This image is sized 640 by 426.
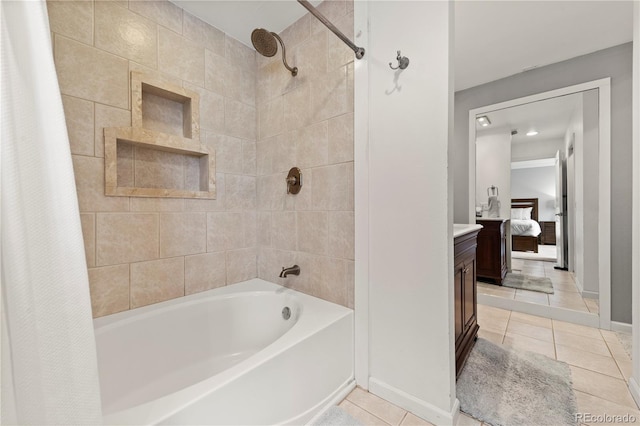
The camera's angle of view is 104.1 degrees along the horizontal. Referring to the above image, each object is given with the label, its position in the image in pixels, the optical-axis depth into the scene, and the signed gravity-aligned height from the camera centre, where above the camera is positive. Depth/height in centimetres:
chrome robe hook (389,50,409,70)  120 +69
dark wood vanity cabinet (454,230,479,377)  148 -61
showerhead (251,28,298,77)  144 +99
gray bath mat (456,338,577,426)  120 -104
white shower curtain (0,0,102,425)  50 -8
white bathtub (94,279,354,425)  86 -72
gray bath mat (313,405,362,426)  116 -102
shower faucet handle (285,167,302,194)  172 +19
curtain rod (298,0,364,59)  108 +85
